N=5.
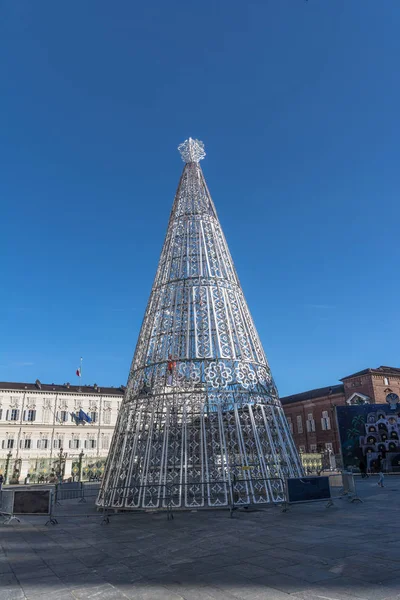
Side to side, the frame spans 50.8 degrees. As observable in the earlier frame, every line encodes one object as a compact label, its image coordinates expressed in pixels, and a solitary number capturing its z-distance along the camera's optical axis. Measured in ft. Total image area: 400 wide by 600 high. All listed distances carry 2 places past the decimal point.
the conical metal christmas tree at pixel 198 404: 44.60
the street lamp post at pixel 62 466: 120.69
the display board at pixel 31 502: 42.47
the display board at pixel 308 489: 42.53
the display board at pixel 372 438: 109.60
